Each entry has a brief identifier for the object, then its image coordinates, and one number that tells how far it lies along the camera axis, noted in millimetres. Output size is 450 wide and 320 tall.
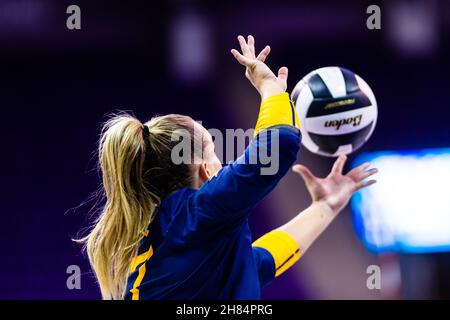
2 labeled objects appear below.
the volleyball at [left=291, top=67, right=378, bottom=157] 5484
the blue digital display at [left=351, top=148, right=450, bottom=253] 12633
